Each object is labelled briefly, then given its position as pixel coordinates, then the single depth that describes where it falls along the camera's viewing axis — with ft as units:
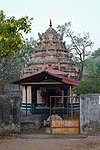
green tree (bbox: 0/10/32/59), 40.06
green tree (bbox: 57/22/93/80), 94.43
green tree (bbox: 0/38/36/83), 112.57
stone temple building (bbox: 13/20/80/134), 54.49
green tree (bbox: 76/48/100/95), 61.82
